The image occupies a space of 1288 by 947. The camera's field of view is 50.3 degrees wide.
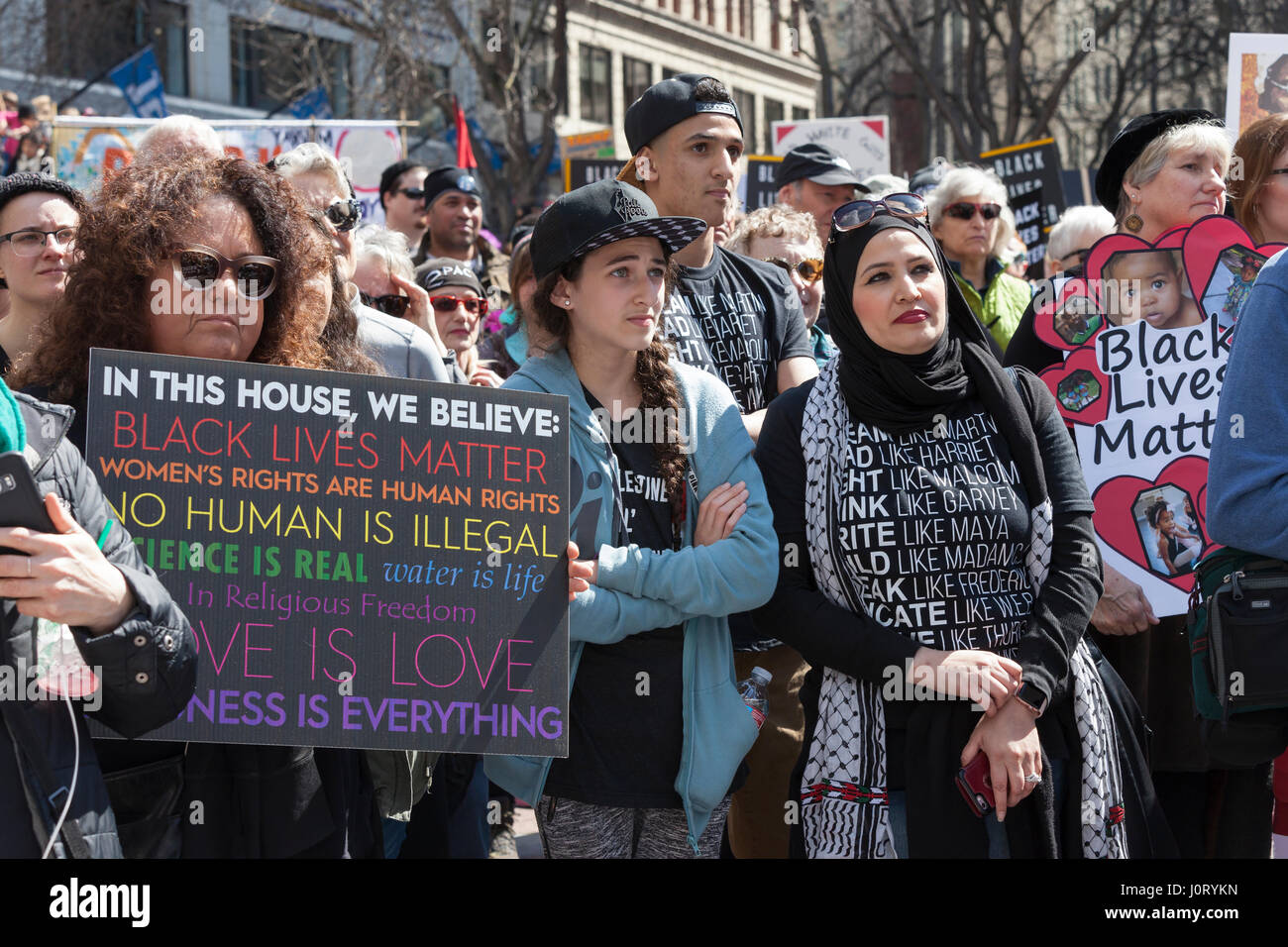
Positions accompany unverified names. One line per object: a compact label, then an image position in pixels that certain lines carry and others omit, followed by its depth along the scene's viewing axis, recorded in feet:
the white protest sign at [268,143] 30.96
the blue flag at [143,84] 48.63
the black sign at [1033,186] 33.32
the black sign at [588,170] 33.96
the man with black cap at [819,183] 22.49
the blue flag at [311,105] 54.34
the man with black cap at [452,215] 24.86
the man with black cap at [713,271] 13.56
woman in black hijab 10.53
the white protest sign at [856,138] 38.50
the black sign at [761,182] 32.91
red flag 41.98
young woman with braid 10.75
